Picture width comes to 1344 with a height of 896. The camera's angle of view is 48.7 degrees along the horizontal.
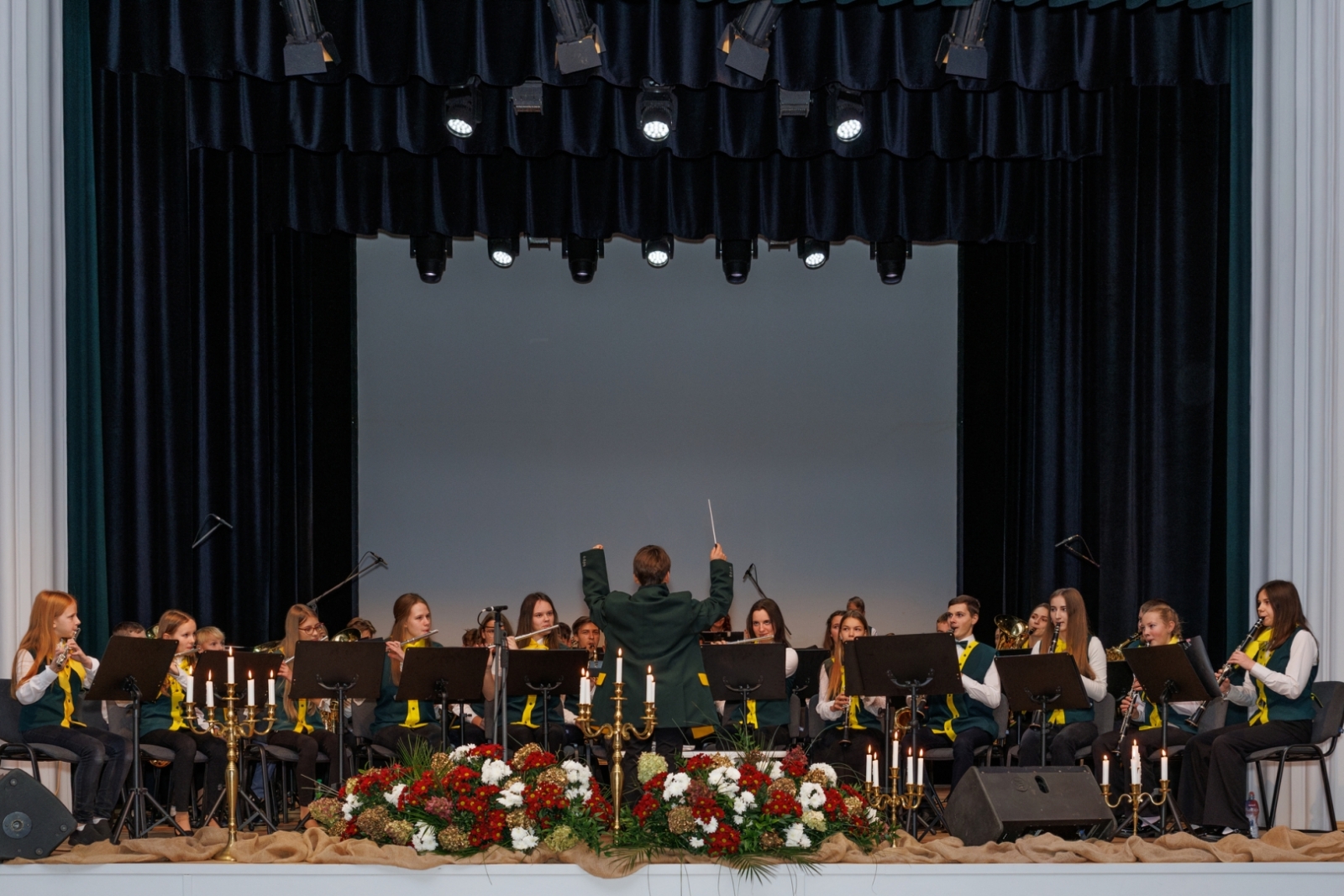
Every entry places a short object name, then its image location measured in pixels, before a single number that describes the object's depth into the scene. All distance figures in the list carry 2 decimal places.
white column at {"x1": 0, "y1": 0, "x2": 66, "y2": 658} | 6.23
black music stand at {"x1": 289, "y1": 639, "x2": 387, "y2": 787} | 6.11
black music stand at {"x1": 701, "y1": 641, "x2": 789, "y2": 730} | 6.39
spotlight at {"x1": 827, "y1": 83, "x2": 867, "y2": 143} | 7.77
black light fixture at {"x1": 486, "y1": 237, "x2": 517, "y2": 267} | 9.58
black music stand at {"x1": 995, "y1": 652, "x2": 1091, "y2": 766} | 5.93
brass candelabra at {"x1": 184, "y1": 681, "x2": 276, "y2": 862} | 4.92
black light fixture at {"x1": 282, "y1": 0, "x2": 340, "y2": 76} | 6.47
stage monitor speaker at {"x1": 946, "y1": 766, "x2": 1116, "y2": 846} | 5.00
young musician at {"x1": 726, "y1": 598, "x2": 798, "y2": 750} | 6.93
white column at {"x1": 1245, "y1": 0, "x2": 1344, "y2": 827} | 6.58
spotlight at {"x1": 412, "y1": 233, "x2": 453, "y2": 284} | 9.67
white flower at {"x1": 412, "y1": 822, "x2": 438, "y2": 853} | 4.59
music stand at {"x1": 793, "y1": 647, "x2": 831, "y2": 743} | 7.07
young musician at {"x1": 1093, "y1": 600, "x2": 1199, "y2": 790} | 6.37
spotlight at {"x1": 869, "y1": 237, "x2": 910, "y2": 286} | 9.91
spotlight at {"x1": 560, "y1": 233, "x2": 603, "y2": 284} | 9.75
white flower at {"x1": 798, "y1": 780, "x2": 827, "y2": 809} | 4.67
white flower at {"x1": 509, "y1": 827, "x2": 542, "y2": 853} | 4.57
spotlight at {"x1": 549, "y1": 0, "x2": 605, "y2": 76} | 6.40
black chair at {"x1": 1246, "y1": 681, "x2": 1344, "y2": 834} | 5.91
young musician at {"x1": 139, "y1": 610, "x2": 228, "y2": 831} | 6.46
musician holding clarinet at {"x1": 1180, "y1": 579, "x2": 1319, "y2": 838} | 5.85
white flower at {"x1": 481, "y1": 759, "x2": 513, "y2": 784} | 4.70
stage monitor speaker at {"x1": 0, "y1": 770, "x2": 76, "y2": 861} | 4.66
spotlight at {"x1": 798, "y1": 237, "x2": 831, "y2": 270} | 9.66
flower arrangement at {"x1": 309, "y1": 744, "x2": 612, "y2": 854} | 4.61
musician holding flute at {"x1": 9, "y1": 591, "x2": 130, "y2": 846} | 5.80
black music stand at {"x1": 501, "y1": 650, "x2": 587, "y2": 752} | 6.37
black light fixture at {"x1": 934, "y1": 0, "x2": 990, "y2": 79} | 6.59
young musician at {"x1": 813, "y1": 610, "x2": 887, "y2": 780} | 6.70
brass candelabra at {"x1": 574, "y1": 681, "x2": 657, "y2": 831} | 4.61
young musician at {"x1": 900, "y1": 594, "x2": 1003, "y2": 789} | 6.50
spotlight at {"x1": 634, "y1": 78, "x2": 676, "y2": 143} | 7.73
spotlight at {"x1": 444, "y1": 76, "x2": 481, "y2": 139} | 7.73
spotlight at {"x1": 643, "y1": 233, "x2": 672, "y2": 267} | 9.55
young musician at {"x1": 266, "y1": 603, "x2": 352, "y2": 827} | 6.94
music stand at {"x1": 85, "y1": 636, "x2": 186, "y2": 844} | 5.59
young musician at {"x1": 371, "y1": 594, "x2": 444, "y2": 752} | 6.96
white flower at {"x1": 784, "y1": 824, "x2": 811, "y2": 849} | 4.54
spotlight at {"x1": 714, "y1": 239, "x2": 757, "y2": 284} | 9.70
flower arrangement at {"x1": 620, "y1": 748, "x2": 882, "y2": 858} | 4.54
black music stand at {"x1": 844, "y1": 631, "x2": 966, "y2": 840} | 5.74
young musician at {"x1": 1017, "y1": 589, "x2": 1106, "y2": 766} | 6.72
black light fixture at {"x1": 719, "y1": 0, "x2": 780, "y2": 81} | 6.57
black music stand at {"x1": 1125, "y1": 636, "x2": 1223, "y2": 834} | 5.61
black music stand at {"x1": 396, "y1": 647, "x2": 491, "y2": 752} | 6.18
